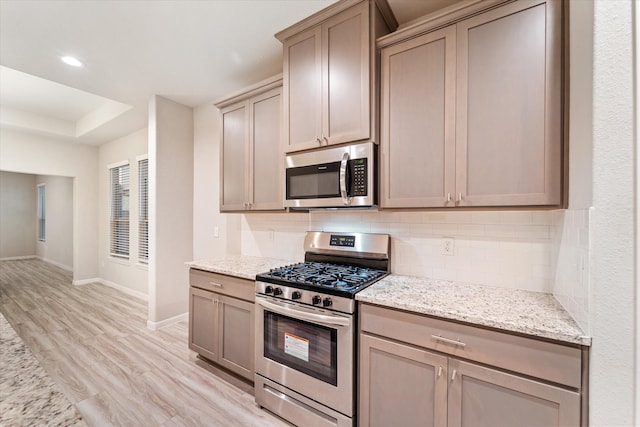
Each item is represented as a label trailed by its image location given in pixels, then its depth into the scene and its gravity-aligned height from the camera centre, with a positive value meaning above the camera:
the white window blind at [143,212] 4.58 -0.03
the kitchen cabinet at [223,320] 2.19 -0.93
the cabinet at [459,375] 1.14 -0.76
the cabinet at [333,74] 1.83 +0.97
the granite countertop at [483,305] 1.17 -0.48
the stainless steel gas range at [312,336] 1.63 -0.80
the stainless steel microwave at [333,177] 1.84 +0.24
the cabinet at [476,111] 1.37 +0.56
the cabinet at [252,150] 2.41 +0.56
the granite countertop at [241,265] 2.23 -0.49
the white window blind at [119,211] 5.08 -0.01
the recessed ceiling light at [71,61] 2.59 +1.41
